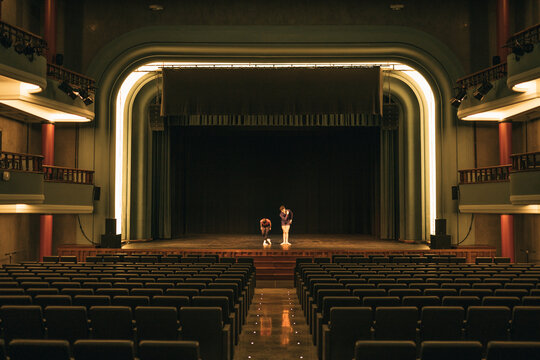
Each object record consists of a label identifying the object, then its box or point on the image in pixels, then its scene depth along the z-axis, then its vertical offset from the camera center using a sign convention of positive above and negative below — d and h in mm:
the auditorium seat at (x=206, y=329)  4941 -1195
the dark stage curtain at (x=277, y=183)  24234 +1537
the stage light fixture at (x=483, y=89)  14508 +3712
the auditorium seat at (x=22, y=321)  4867 -1089
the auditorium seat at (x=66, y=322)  4883 -1103
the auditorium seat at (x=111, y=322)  4910 -1108
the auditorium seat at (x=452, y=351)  3299 -947
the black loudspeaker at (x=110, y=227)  16359 -452
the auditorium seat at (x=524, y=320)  5070 -1133
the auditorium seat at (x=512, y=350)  3238 -937
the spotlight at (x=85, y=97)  15241 +3753
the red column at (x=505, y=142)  16141 +2370
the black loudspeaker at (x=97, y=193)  16625 +715
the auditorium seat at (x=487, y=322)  5047 -1157
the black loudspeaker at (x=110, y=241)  15938 -902
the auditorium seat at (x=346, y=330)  5012 -1219
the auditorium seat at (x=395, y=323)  4914 -1126
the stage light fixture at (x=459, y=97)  15336 +3698
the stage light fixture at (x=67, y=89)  14688 +3841
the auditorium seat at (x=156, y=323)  4855 -1106
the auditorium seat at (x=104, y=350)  3332 -942
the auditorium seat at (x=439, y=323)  5004 -1152
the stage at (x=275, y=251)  14914 -1206
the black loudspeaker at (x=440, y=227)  16109 -483
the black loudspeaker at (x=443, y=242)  15875 -969
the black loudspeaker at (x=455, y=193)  16375 +663
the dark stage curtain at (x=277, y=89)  17453 +4483
